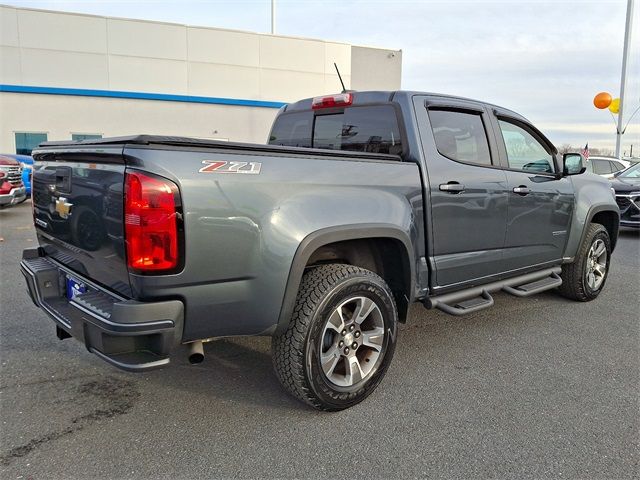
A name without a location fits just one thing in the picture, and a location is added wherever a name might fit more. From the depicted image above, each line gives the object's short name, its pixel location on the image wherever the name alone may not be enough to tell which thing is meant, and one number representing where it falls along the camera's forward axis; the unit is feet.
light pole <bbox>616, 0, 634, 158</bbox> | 62.75
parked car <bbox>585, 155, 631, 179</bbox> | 46.83
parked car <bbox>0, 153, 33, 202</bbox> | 38.58
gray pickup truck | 7.51
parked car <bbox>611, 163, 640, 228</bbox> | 31.45
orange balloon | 64.03
